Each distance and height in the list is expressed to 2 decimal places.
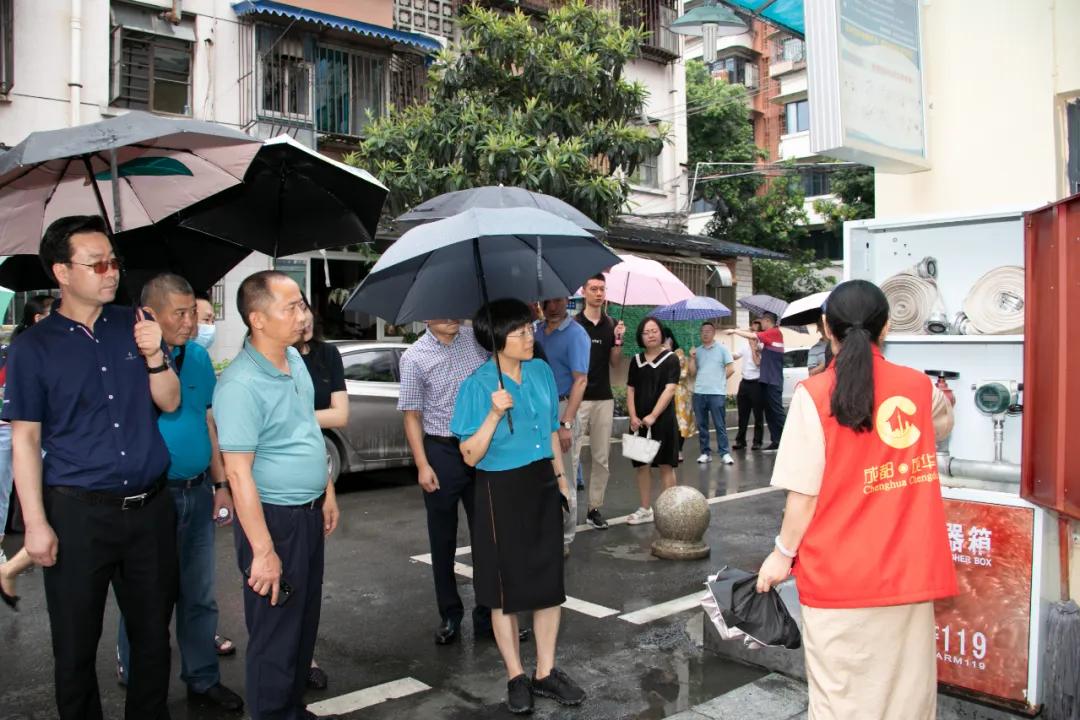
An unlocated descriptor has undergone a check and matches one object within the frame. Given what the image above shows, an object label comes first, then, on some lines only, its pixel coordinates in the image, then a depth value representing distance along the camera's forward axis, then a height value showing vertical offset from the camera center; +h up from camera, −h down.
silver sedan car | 9.20 -0.50
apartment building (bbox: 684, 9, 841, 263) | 35.88 +11.47
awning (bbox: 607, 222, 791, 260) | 17.31 +2.52
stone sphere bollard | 6.43 -1.14
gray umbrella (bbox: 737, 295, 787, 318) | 12.95 +0.89
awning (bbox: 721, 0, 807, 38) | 8.12 +3.30
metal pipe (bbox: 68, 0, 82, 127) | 12.75 +4.36
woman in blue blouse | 3.92 -0.63
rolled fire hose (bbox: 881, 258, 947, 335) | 4.33 +0.29
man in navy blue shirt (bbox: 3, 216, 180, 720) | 3.15 -0.34
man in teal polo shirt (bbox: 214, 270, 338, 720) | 3.24 -0.45
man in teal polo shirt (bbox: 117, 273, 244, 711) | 3.80 -0.54
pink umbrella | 8.46 +0.77
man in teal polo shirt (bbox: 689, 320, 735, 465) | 11.52 -0.30
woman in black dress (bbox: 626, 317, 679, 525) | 7.29 -0.22
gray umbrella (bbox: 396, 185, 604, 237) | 5.00 +0.94
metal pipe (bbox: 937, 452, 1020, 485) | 3.90 -0.47
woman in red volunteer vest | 2.78 -0.51
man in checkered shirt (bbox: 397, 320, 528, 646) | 4.86 -0.41
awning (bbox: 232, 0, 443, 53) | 13.94 +5.64
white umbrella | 5.60 +0.32
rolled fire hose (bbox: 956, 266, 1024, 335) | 3.98 +0.27
